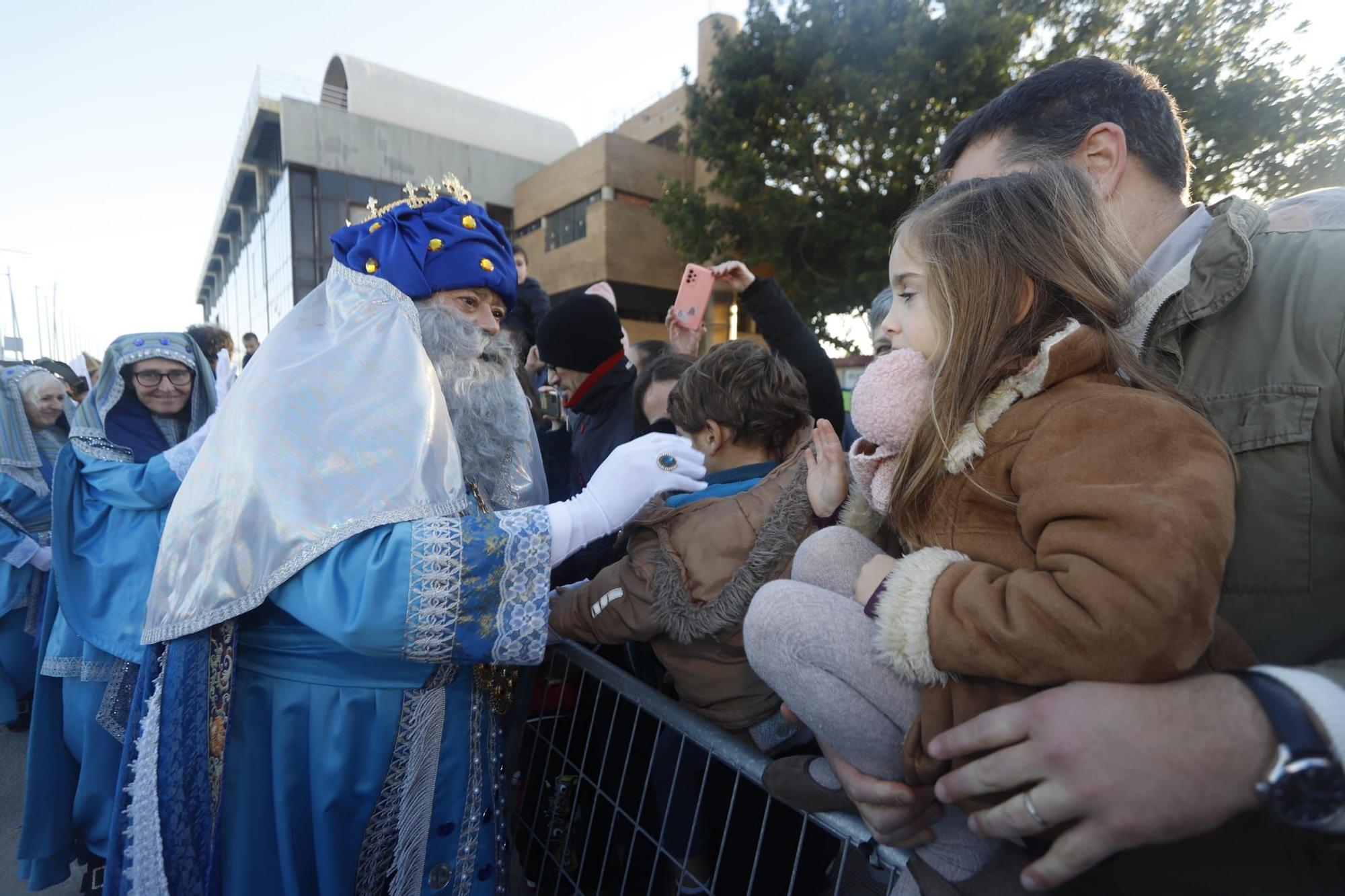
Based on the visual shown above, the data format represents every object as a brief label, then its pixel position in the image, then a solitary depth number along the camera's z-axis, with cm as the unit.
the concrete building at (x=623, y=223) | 2003
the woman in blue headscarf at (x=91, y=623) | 255
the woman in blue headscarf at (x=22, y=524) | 397
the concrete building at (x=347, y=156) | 2214
